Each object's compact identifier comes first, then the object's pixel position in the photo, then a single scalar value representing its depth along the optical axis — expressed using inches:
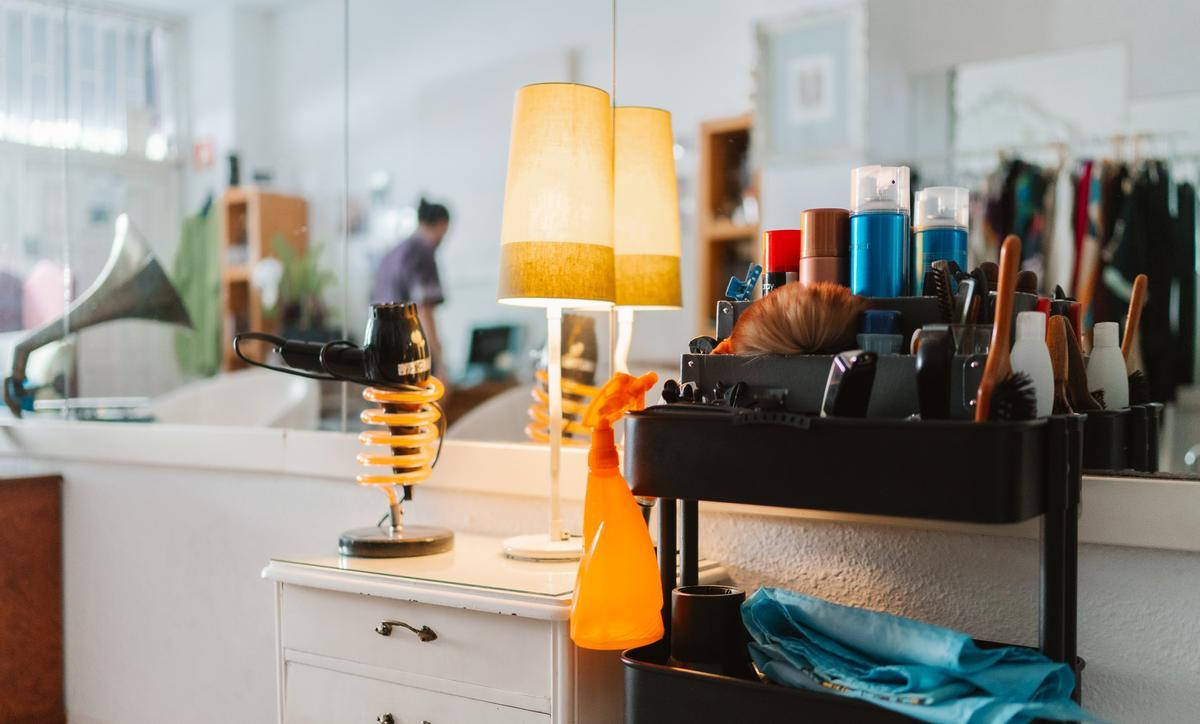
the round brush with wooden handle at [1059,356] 41.4
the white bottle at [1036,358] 37.8
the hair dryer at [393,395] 55.4
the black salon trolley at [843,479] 34.3
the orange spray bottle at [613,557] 43.4
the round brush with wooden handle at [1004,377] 34.8
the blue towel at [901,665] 35.8
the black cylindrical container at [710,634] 43.3
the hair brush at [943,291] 40.0
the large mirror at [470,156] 62.9
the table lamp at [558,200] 50.8
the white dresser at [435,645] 46.1
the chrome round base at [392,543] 55.4
